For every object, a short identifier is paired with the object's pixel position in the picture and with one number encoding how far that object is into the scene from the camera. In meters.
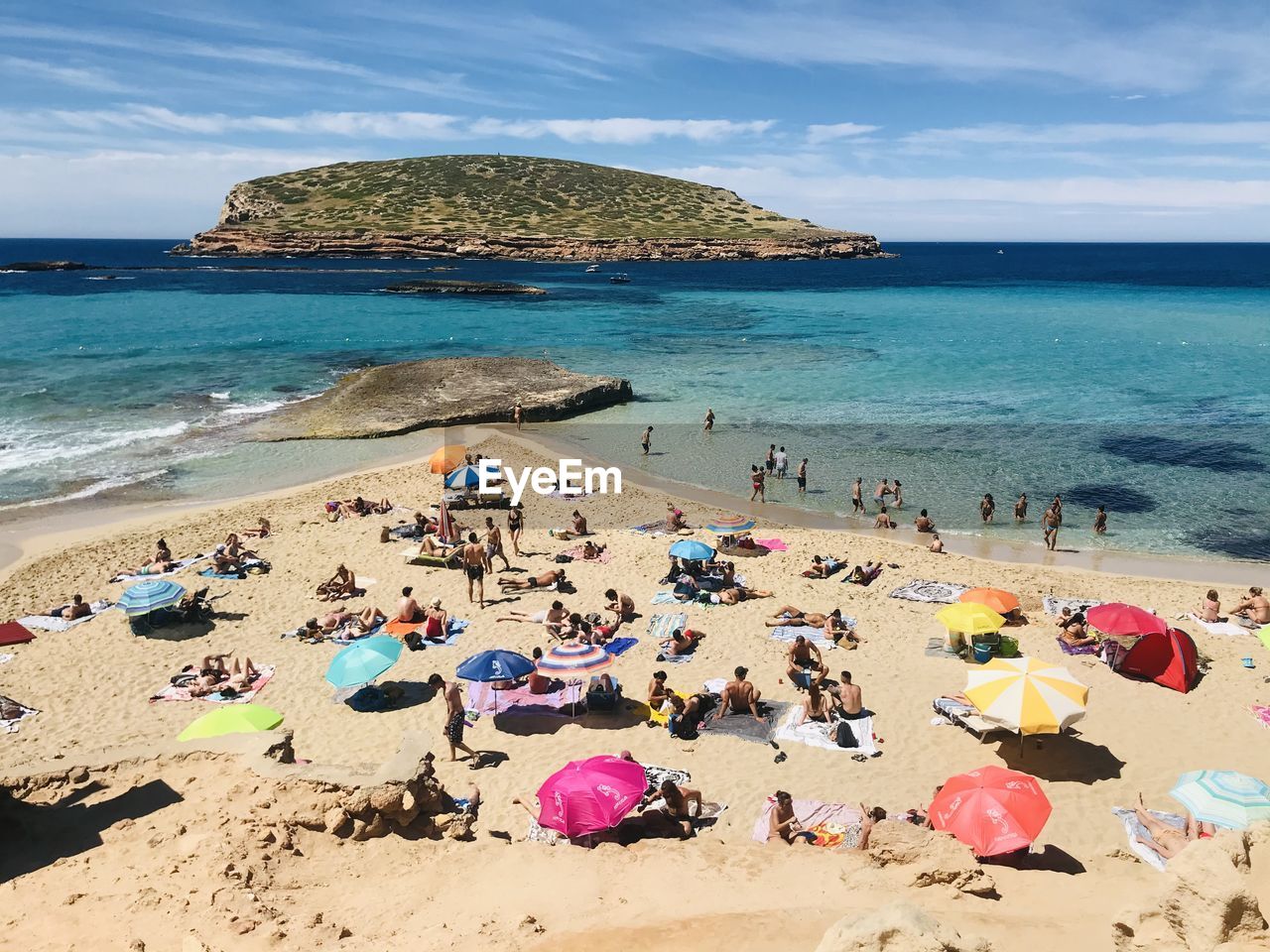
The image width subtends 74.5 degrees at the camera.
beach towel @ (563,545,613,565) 19.56
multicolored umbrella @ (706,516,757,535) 21.78
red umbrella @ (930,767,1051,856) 9.13
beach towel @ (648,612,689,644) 15.79
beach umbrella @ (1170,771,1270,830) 9.66
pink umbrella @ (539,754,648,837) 9.55
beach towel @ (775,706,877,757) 11.91
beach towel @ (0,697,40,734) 12.51
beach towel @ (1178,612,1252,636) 15.80
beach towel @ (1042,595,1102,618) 16.70
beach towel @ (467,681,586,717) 13.03
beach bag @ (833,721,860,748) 11.97
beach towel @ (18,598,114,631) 16.16
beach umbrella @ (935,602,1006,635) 14.19
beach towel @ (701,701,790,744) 12.22
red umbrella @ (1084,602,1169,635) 13.97
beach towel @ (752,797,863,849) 9.73
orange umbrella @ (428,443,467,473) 25.64
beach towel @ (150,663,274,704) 13.37
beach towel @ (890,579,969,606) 17.20
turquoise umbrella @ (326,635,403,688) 12.74
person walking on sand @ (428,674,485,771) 11.71
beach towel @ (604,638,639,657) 15.07
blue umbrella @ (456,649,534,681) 12.73
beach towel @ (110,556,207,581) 18.58
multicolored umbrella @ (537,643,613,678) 12.91
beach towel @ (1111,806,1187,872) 9.55
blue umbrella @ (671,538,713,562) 17.95
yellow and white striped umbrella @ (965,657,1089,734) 11.14
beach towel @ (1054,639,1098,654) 14.80
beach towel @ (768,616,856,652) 15.27
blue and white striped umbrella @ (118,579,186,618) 15.58
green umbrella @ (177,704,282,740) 11.02
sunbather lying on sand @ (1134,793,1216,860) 9.59
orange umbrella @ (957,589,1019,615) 15.68
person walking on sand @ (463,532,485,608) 17.06
